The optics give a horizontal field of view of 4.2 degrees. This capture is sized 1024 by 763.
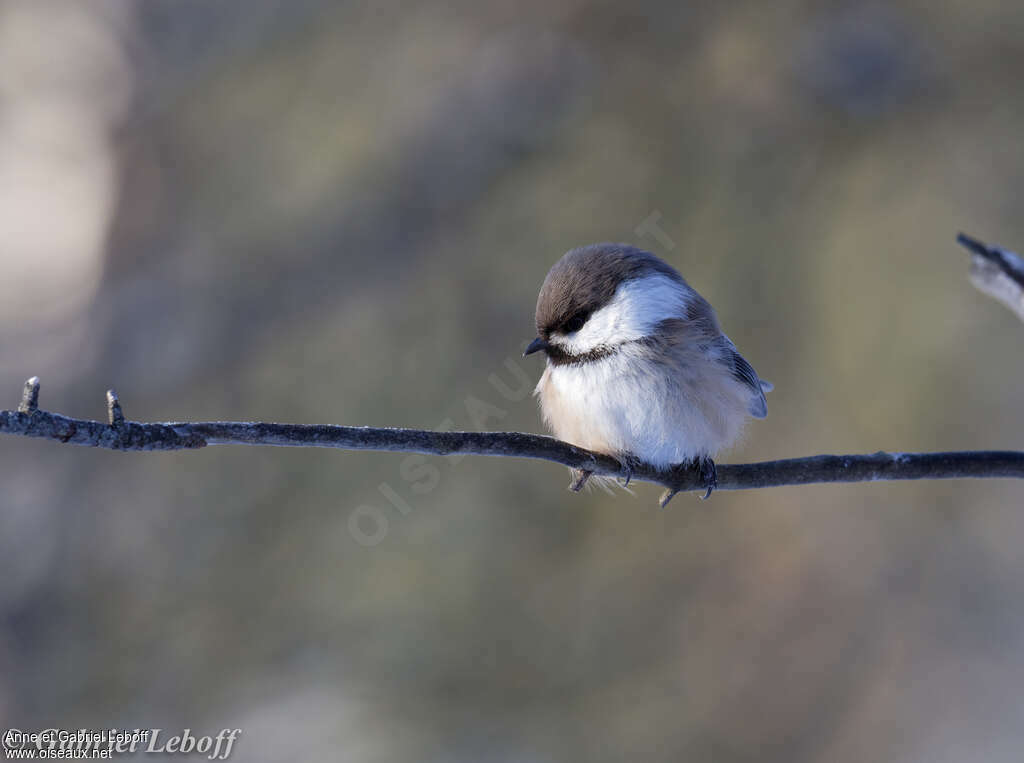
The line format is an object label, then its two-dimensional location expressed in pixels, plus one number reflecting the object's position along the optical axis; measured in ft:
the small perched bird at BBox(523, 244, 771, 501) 12.23
